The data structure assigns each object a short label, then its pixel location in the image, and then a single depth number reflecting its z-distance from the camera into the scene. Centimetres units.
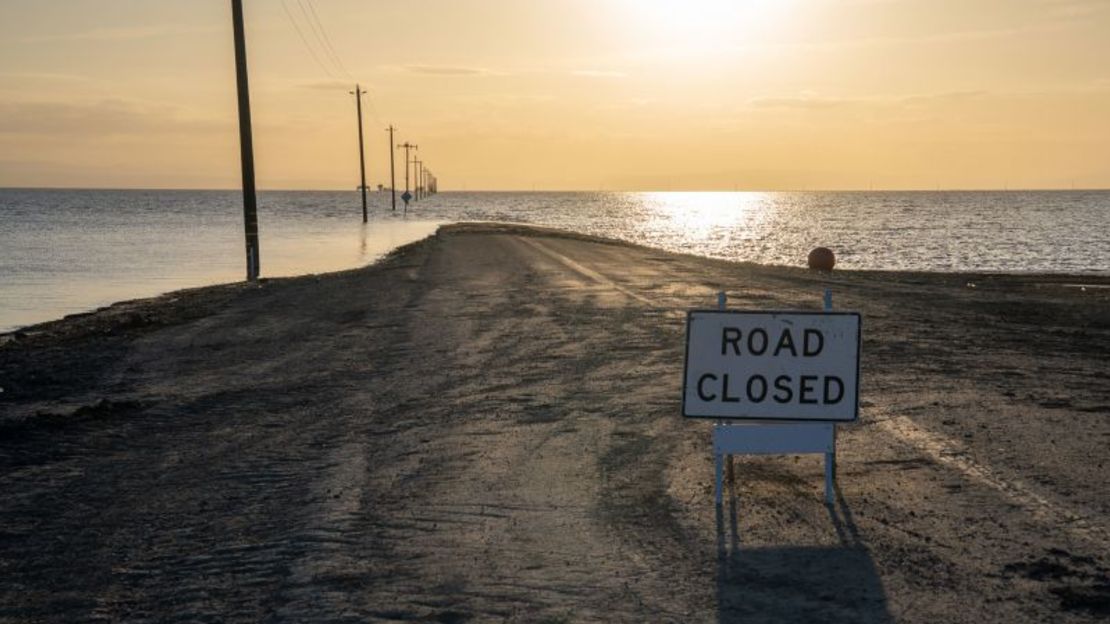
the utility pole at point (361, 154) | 8669
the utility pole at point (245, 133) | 3225
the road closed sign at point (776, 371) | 794
